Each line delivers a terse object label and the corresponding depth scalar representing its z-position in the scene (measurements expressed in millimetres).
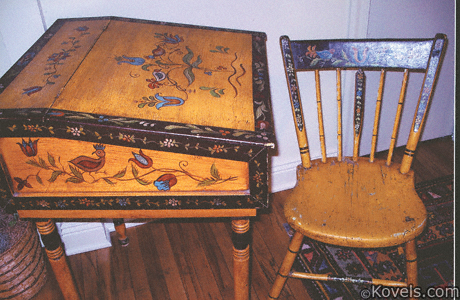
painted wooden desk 865
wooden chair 1108
